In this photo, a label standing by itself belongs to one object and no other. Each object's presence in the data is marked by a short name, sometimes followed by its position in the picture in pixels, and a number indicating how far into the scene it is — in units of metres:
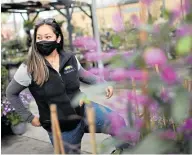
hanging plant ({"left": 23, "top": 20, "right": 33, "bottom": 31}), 11.24
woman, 2.00
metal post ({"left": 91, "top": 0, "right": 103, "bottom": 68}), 6.67
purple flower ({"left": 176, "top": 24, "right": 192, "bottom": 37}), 0.74
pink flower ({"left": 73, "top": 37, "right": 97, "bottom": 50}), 0.95
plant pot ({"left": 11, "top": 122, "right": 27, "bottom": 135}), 4.57
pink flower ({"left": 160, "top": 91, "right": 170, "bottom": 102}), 0.86
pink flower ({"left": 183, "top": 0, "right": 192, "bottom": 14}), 0.80
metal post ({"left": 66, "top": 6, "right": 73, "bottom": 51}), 9.77
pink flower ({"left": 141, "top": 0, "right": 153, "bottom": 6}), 0.79
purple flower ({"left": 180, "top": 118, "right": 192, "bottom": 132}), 0.87
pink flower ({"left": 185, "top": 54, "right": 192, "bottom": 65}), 0.80
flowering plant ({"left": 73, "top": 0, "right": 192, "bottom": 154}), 0.76
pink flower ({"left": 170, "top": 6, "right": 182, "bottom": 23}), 0.79
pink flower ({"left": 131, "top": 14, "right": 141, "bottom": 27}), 0.87
